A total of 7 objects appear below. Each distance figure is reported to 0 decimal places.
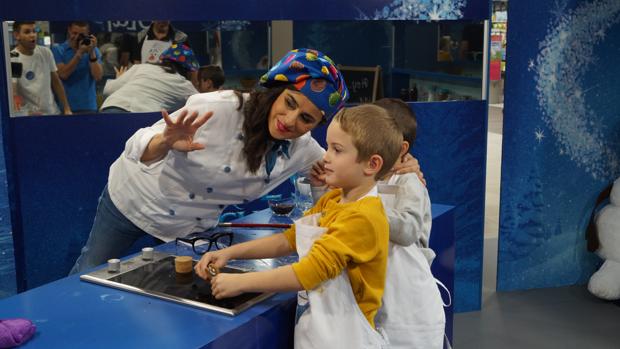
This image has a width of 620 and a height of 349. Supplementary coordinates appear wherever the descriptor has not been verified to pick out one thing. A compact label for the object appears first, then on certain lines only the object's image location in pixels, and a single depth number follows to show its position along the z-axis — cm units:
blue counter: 162
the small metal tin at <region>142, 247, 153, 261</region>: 214
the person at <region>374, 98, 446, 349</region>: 198
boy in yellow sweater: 177
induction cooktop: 181
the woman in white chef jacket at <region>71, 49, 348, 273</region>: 226
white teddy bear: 413
